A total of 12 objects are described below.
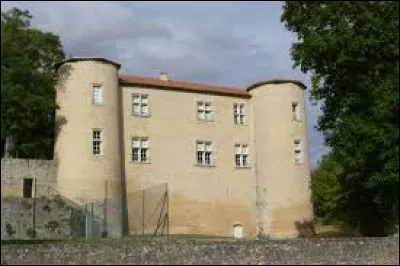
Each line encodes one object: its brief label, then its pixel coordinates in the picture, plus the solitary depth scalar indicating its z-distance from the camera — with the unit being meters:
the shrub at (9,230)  36.77
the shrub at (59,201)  41.09
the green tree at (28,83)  26.31
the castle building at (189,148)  43.22
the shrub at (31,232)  38.48
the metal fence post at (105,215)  41.06
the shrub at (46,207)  40.19
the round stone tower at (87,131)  42.25
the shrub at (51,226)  39.78
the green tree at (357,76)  29.62
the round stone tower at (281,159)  47.16
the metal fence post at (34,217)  38.66
